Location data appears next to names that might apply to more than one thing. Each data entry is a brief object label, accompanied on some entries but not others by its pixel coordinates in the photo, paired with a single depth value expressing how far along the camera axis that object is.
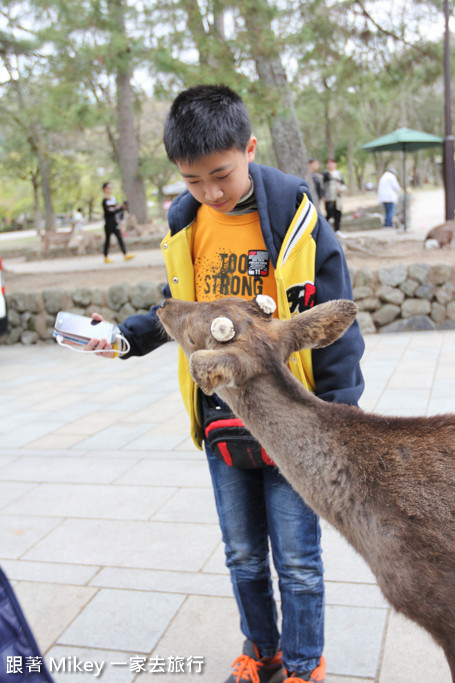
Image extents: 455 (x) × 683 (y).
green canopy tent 18.16
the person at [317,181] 14.77
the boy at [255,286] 2.09
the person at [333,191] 15.41
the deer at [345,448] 1.79
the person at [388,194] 17.38
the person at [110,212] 15.62
